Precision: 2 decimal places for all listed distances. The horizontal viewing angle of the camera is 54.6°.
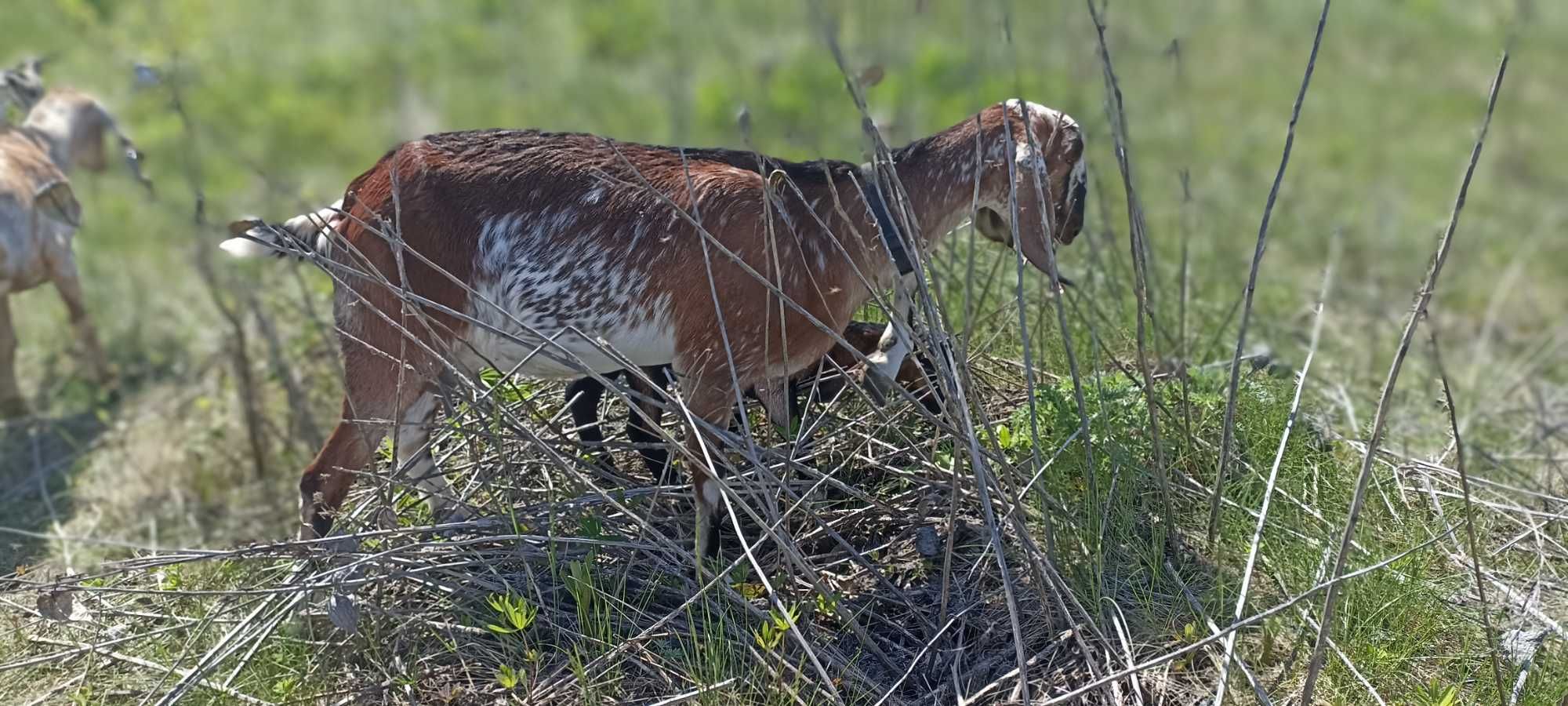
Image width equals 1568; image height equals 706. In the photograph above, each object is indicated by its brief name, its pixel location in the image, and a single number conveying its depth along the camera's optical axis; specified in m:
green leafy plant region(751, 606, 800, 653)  3.67
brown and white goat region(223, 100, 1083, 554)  4.27
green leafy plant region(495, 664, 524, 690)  3.64
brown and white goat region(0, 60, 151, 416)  6.16
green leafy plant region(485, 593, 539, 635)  3.70
